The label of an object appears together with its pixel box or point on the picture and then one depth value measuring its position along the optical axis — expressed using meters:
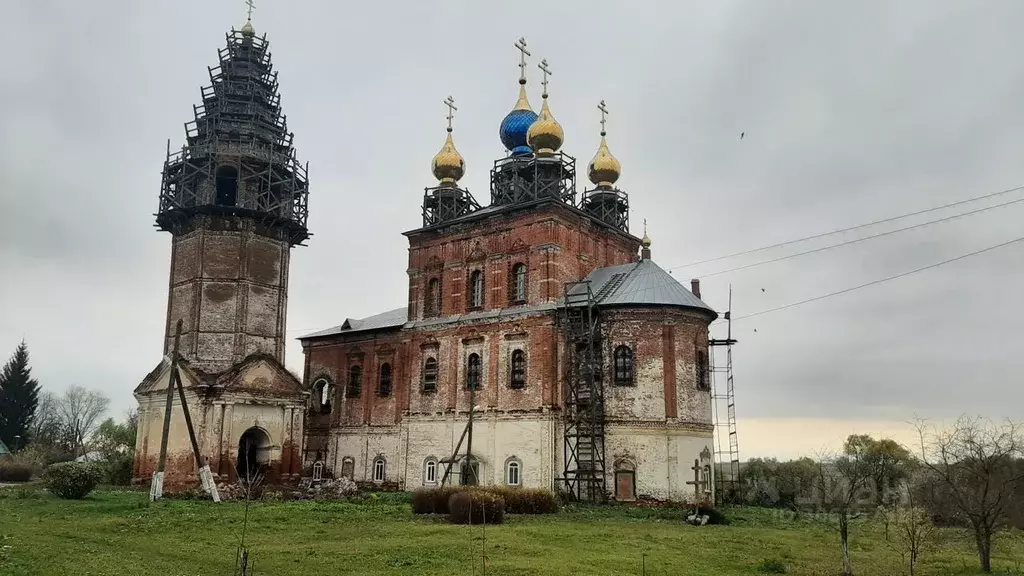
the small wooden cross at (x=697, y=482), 25.90
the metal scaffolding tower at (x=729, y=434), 32.09
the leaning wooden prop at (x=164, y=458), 26.78
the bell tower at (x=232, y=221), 33.62
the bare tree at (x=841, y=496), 15.46
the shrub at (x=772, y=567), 15.90
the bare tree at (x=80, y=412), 78.00
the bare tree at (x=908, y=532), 15.71
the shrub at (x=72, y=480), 26.73
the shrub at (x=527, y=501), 25.62
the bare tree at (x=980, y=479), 16.36
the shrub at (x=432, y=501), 24.61
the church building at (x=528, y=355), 30.03
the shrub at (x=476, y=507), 22.17
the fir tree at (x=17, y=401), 55.84
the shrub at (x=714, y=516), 24.97
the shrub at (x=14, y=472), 41.22
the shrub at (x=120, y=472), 36.12
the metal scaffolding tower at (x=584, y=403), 29.91
